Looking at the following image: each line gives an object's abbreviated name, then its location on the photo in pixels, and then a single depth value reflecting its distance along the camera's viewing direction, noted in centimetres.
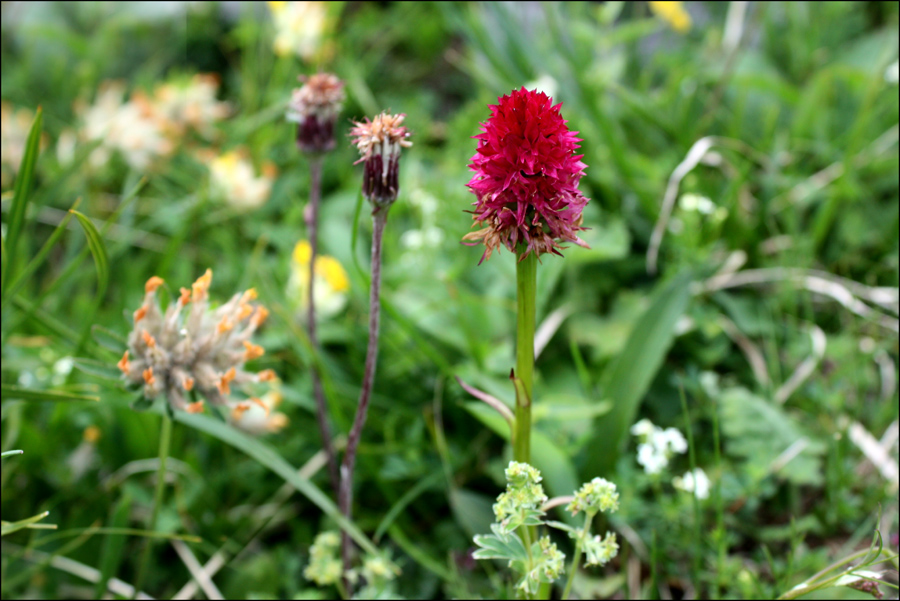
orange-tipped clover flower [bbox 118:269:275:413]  33
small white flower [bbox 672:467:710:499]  36
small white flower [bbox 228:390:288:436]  38
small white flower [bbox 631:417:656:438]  36
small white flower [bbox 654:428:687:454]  36
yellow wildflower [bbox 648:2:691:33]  52
